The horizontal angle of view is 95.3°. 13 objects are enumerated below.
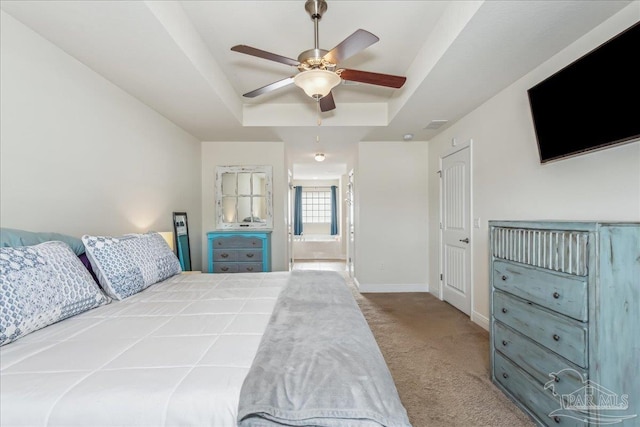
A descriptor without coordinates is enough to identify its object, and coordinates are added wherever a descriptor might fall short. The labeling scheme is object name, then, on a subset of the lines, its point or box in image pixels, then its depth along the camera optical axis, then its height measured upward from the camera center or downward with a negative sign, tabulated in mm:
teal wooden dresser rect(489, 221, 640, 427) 1324 -539
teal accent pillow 1410 -112
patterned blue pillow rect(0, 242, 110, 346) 1110 -306
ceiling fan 1766 +989
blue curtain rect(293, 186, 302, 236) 9945 +160
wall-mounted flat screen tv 1430 +641
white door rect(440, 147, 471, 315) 3412 -188
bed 768 -483
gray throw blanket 752 -485
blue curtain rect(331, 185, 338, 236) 9945 +150
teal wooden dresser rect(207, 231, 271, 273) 3889 -475
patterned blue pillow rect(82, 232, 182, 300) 1707 -291
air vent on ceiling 3557 +1141
